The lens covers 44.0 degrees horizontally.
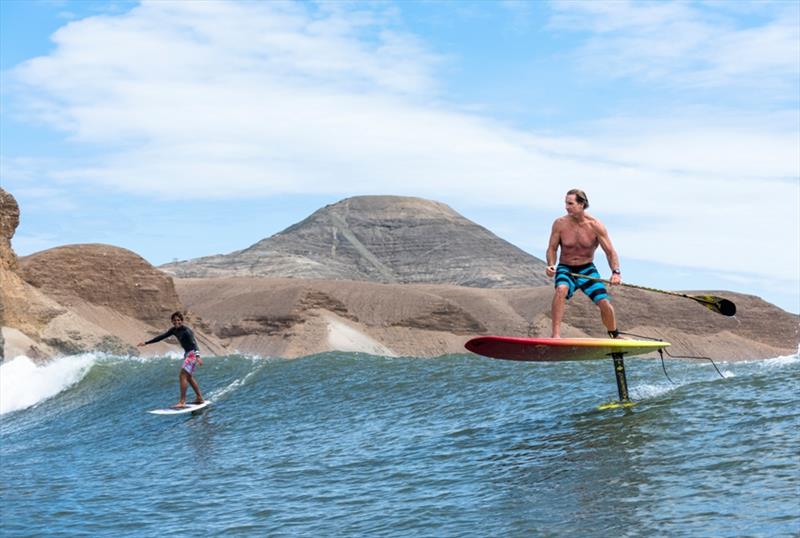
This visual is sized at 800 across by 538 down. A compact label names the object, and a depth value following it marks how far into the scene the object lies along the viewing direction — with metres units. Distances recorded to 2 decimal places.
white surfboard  16.23
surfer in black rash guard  16.44
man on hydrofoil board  11.38
